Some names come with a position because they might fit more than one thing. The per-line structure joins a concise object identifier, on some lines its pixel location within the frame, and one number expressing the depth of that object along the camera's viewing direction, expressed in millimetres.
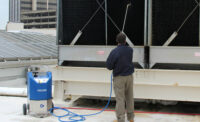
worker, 5387
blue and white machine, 6207
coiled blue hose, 6102
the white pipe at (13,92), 8531
